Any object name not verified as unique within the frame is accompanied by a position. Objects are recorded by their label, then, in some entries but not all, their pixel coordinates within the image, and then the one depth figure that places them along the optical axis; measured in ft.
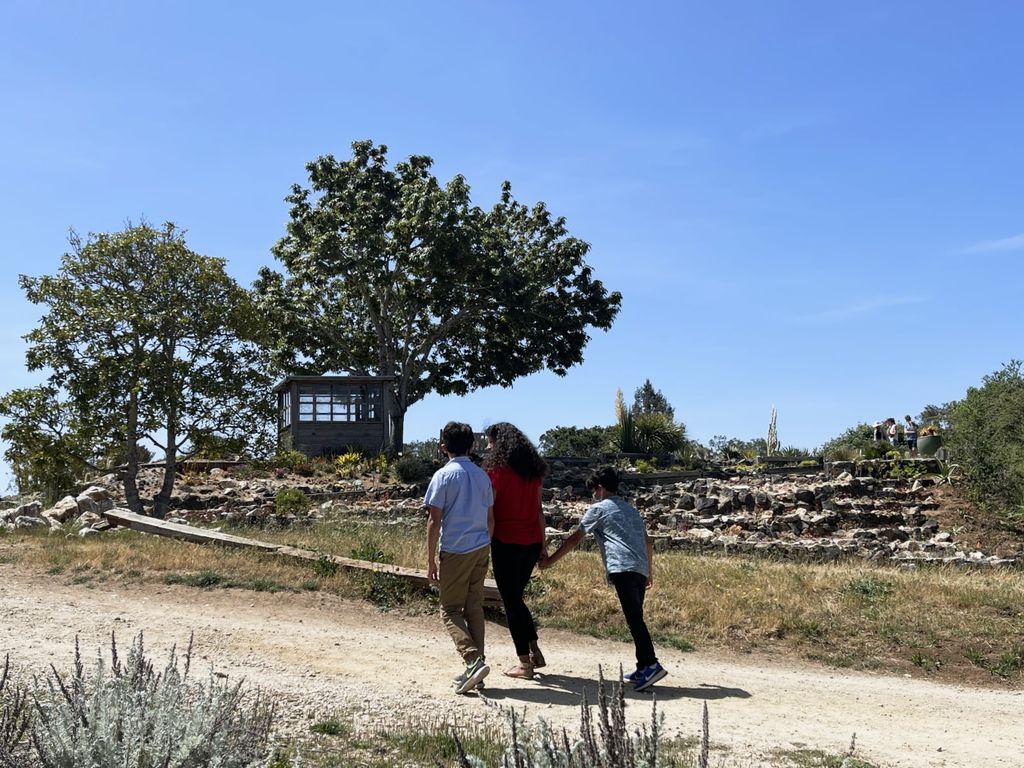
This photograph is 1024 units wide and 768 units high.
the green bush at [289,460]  71.82
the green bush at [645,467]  90.85
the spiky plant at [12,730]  13.94
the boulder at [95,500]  55.42
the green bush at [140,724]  13.47
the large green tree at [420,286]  102.22
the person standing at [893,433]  103.30
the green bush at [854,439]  110.62
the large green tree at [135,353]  63.62
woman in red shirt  23.35
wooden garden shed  91.04
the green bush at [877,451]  81.46
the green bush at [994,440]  61.72
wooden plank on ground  33.40
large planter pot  79.97
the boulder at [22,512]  51.75
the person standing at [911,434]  89.51
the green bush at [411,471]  77.36
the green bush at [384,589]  33.37
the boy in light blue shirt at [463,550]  22.20
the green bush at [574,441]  120.98
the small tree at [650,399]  191.98
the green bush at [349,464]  79.41
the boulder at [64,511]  53.83
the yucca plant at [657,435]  101.24
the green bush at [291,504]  57.77
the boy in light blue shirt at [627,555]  23.09
